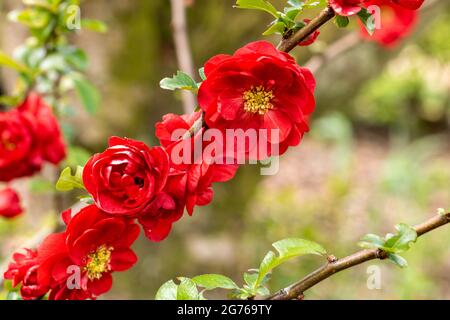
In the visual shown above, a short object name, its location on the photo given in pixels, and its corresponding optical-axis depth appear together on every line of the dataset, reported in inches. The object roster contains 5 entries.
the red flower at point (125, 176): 20.1
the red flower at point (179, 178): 20.4
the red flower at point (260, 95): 20.0
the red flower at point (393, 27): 39.3
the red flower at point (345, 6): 19.9
